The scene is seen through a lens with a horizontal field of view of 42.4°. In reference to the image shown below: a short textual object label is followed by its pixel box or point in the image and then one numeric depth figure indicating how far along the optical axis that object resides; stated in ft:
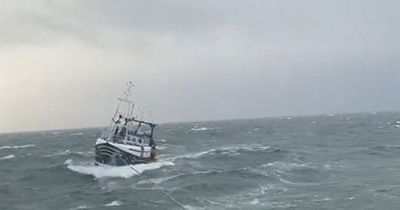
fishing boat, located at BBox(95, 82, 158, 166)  184.44
